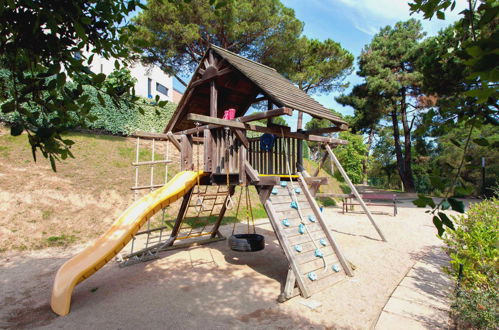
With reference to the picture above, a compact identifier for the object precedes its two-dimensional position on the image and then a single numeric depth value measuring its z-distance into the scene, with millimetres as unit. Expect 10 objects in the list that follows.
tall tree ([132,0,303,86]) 17406
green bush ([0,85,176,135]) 16622
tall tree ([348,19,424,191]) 22359
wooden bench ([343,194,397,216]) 13570
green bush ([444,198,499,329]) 3373
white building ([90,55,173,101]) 25172
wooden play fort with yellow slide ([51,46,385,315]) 5227
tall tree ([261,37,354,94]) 20234
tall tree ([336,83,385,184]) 23628
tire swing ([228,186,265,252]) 6145
